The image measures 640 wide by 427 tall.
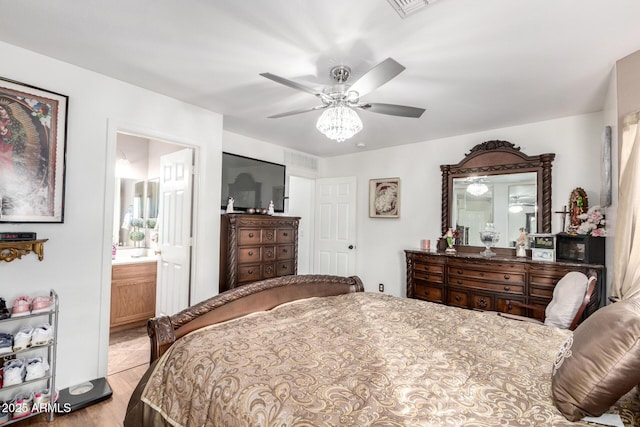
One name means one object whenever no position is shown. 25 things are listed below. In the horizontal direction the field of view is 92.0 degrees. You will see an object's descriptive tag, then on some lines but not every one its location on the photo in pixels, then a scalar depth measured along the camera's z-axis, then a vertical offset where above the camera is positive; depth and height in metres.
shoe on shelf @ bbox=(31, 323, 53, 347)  2.06 -0.80
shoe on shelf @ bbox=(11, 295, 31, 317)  2.02 -0.60
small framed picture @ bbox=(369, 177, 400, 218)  4.62 +0.41
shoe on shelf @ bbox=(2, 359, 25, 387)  1.95 -1.00
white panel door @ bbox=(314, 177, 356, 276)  5.02 -0.06
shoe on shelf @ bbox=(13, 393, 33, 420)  1.99 -1.24
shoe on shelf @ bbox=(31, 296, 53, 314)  2.09 -0.60
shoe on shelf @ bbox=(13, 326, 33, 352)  2.00 -0.81
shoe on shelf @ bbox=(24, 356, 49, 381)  2.04 -1.02
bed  0.97 -0.57
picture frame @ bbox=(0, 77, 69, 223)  2.11 +0.45
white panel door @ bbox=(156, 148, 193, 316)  3.27 -0.14
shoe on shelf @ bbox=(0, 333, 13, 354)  1.96 -0.82
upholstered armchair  2.39 -0.59
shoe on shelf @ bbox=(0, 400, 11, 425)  1.95 -1.26
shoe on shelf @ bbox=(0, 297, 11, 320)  1.95 -0.61
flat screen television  4.02 +0.55
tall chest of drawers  3.52 -0.32
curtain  1.91 +0.08
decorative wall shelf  2.04 -0.22
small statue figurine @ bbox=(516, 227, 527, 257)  3.49 -0.19
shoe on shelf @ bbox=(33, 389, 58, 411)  2.05 -1.24
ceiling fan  1.79 +0.87
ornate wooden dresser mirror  3.50 +0.42
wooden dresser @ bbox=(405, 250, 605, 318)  3.05 -0.59
